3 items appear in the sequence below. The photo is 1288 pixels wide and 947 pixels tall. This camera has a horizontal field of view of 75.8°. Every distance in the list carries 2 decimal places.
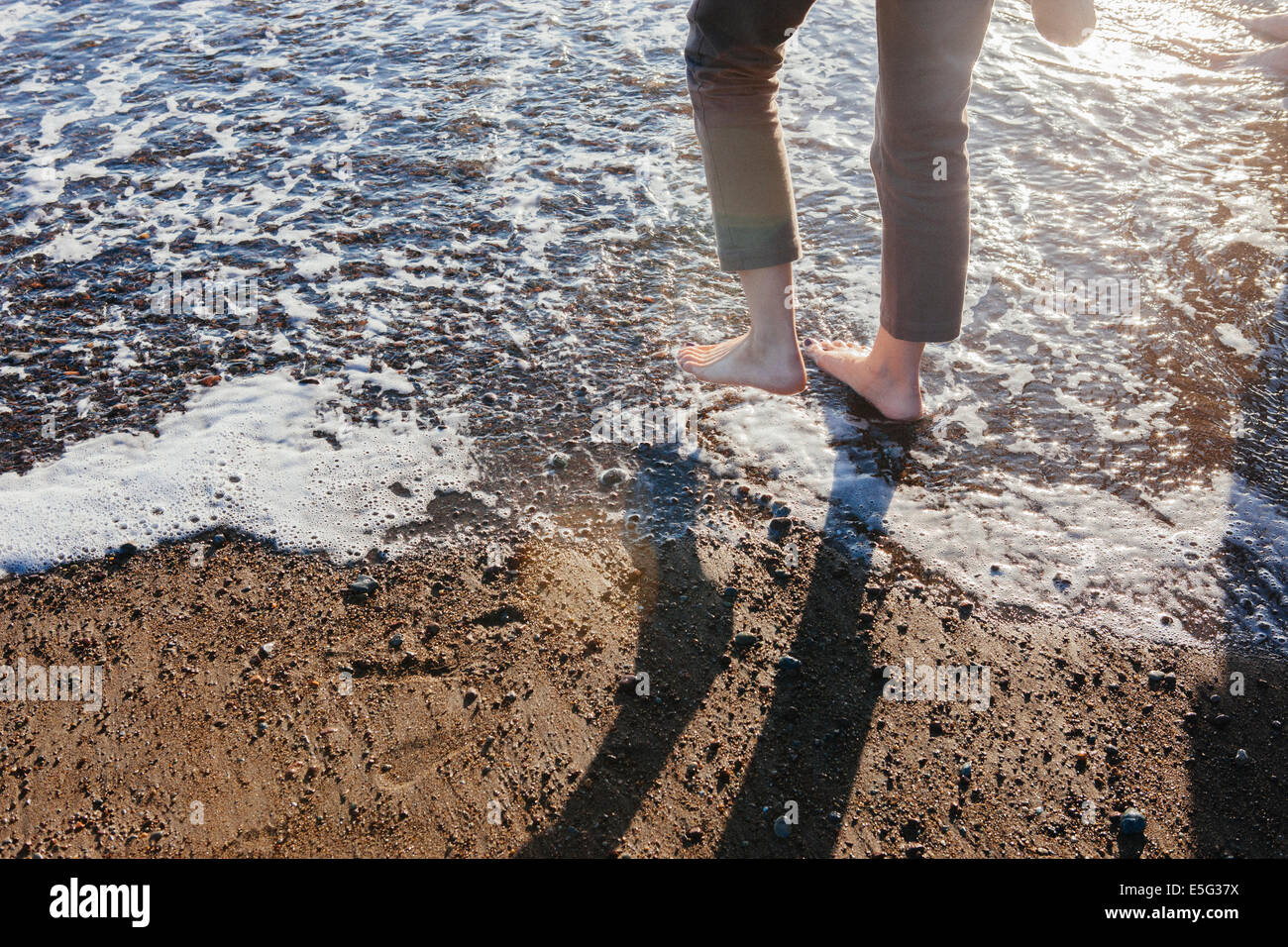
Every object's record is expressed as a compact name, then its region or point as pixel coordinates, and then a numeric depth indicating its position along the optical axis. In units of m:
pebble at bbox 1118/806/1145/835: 1.62
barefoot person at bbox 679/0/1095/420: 1.77
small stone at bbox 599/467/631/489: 2.38
